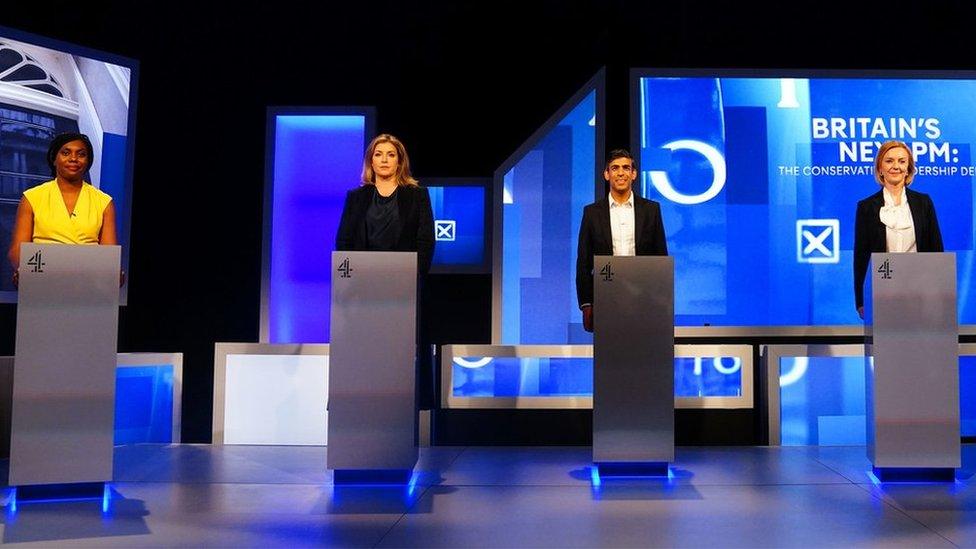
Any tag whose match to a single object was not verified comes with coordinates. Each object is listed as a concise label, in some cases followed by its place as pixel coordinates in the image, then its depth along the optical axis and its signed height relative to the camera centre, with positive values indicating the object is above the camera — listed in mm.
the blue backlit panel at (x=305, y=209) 5387 +678
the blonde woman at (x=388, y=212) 3627 +448
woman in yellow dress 3270 +412
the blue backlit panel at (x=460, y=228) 5520 +587
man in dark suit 3885 +425
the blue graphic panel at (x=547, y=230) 5276 +566
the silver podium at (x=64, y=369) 3076 -187
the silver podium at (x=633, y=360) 3586 -153
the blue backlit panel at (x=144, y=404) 4695 -479
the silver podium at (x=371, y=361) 3354 -158
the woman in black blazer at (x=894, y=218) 3793 +467
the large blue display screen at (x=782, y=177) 5195 +884
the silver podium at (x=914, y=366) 3430 -158
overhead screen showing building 4820 +1178
